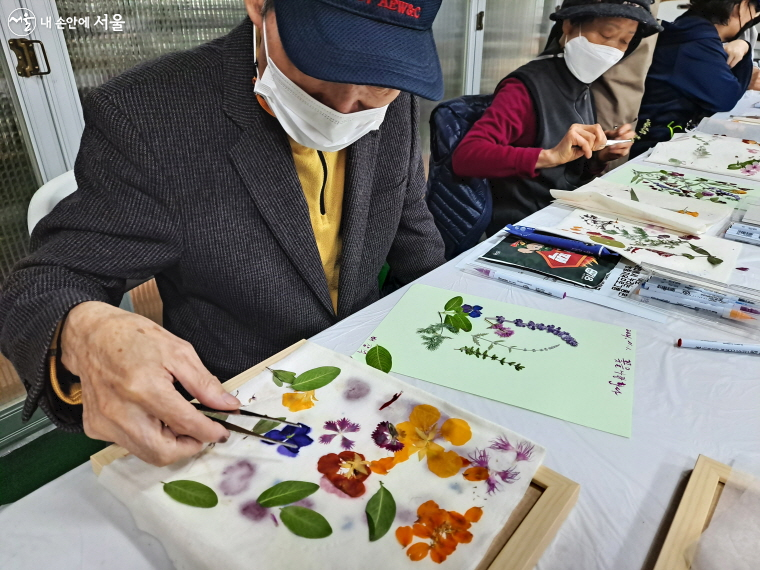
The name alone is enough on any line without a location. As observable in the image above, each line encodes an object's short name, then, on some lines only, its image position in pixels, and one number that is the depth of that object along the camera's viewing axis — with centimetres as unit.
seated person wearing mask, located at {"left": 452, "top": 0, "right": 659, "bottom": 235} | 147
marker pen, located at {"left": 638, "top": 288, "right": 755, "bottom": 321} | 78
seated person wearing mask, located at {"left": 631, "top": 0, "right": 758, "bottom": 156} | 221
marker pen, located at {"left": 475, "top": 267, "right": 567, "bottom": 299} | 86
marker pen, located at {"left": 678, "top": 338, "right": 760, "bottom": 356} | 72
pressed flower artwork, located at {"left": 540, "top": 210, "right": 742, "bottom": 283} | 92
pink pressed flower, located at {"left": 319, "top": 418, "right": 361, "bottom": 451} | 53
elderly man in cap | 53
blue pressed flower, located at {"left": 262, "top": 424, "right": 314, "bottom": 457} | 52
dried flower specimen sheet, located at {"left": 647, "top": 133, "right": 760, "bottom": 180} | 152
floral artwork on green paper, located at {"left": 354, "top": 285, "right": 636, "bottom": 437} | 62
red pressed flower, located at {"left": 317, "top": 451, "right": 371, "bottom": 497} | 48
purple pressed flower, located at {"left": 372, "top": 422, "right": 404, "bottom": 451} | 53
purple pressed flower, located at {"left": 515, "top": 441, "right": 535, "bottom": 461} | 50
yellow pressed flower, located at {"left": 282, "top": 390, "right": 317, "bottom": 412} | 57
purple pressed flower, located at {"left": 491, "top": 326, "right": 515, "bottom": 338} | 75
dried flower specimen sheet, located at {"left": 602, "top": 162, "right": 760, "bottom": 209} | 129
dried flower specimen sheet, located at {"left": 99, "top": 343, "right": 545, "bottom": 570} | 42
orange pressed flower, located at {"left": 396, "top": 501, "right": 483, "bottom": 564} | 42
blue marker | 98
